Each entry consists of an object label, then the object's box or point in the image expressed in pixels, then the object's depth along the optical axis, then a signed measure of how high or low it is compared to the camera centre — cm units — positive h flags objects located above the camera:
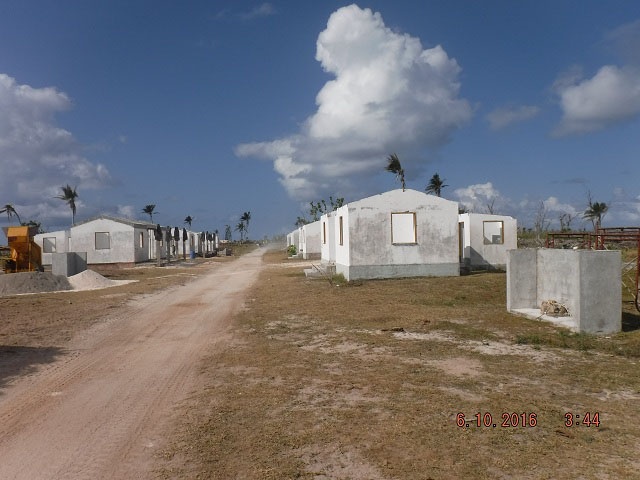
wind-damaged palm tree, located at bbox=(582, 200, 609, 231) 4739 +328
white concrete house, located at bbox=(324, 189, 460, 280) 2050 +44
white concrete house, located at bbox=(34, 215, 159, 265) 3662 +66
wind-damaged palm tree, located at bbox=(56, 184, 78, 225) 5800 +605
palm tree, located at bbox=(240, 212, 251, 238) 11782 +701
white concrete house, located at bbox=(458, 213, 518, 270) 2500 +20
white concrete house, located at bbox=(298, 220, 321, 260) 4466 +57
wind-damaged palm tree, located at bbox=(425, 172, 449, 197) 4519 +549
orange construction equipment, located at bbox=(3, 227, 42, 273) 2394 -1
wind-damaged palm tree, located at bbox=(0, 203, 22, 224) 5089 +410
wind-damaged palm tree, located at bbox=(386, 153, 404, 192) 2673 +425
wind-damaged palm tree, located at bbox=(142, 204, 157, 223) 8612 +674
